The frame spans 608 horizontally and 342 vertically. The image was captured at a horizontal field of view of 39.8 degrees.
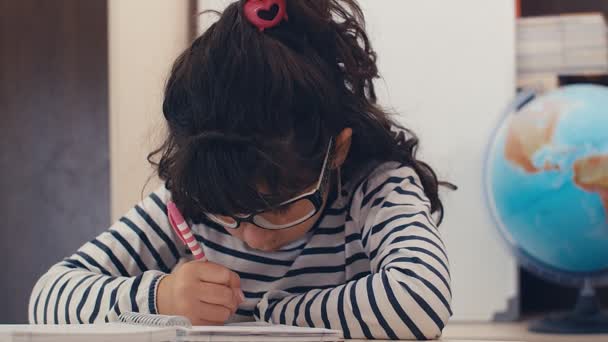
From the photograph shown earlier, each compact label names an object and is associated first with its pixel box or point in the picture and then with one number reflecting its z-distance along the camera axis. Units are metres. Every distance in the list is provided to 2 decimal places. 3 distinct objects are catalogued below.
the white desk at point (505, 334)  1.80
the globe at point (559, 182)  1.99
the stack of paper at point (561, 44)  2.31
